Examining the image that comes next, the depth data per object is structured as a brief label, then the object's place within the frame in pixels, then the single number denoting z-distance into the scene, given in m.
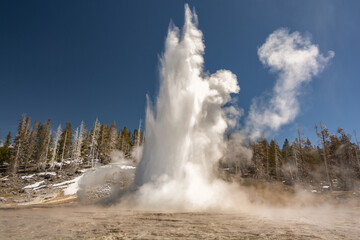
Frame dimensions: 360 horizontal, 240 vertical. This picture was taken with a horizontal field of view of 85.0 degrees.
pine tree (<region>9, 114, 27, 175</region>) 40.94
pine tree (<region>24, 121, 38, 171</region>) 47.18
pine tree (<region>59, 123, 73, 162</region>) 55.19
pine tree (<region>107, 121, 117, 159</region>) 52.58
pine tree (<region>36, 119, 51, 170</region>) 46.10
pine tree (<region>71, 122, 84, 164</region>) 46.97
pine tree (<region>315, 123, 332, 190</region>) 36.91
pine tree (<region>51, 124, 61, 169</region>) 47.59
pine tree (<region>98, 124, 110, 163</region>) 51.68
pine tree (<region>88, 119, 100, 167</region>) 48.61
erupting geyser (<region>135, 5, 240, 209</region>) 16.81
